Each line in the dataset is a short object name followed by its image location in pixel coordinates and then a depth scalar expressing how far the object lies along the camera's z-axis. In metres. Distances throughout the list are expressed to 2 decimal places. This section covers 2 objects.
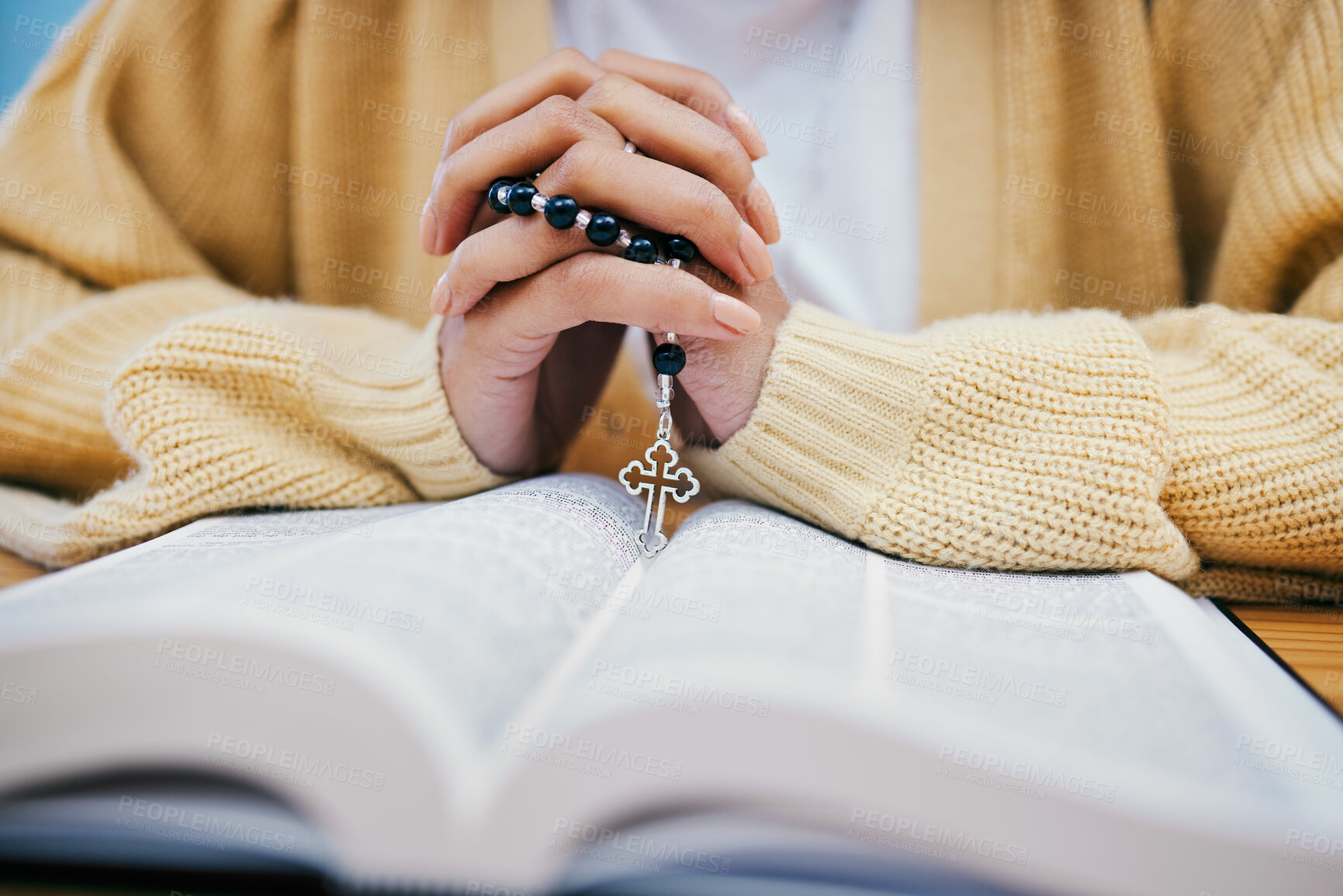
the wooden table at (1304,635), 0.38
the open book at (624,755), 0.34
